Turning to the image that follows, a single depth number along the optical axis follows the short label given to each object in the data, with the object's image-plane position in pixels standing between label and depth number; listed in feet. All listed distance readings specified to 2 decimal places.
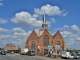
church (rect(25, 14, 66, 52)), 149.92
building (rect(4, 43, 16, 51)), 248.45
